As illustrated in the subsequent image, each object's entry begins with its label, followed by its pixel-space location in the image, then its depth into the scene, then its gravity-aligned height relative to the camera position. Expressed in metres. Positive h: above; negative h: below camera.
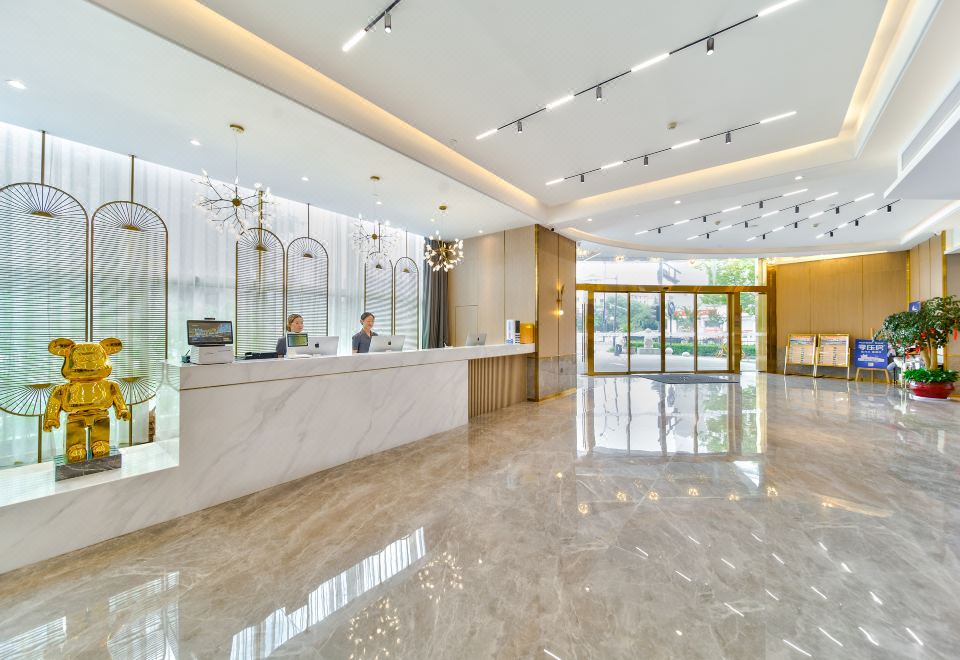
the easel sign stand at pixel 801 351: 11.78 -0.47
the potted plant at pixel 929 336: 7.91 +0.01
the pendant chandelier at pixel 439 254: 8.91 +1.97
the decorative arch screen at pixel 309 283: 6.66 +0.96
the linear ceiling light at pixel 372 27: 2.89 +2.55
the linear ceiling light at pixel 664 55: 3.04 +2.60
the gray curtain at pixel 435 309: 8.91 +0.65
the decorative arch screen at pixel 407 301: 8.43 +0.81
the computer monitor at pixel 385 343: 5.14 -0.10
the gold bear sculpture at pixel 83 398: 2.76 -0.47
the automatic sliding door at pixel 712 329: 13.19 +0.26
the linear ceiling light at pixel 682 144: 4.75 +2.61
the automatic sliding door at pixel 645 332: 12.96 +0.15
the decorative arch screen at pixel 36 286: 4.06 +0.55
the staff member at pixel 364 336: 5.83 +0.00
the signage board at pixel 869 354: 10.48 -0.49
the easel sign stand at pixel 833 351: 11.05 -0.43
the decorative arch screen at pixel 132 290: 4.66 +0.58
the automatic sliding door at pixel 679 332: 13.08 +0.15
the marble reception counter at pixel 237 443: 2.58 -1.05
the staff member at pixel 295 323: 5.55 +0.19
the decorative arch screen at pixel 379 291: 7.82 +0.95
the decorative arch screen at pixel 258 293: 6.05 +0.71
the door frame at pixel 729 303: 12.84 +1.17
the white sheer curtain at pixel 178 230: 4.22 +1.70
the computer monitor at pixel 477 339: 6.52 -0.05
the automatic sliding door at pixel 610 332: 12.66 +0.13
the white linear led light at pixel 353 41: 3.19 +2.55
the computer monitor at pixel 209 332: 3.29 +0.03
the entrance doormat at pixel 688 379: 10.78 -1.28
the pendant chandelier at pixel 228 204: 5.07 +2.04
